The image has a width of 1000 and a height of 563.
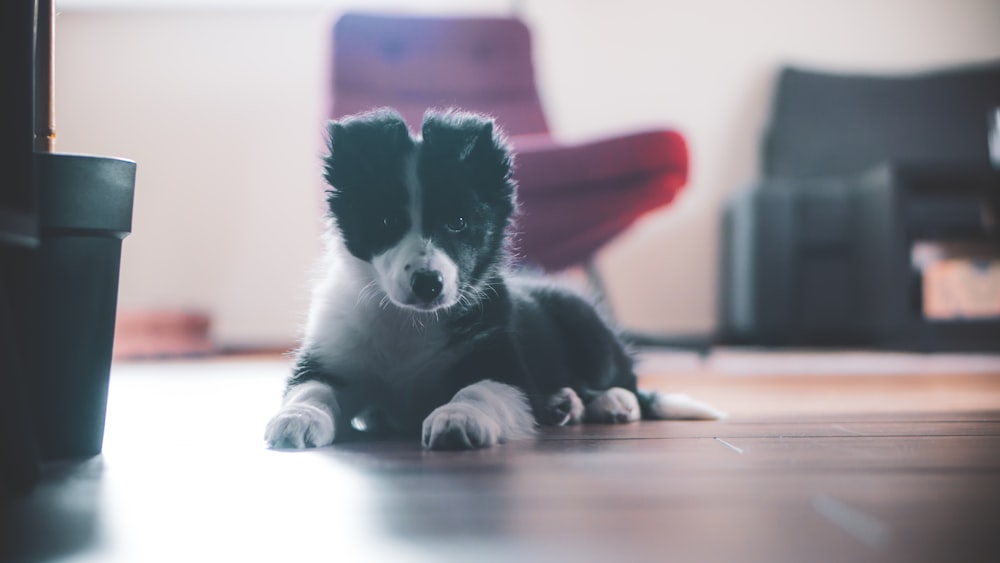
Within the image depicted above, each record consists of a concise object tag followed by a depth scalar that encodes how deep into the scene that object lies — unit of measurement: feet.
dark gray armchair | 13.01
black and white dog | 3.94
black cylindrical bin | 3.27
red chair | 9.75
